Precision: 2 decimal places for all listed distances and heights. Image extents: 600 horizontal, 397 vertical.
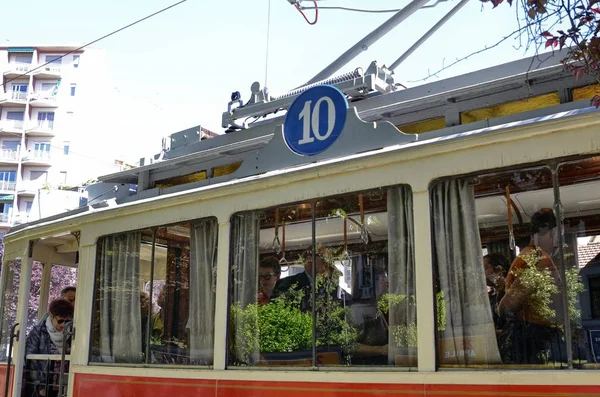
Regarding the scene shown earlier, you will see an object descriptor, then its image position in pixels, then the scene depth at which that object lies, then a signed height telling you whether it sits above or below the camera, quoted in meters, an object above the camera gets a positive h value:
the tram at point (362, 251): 3.41 +0.55
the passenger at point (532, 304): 3.33 +0.20
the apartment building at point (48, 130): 45.88 +14.18
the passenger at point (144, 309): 5.07 +0.25
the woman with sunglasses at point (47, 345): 5.98 +0.00
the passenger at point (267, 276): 4.44 +0.43
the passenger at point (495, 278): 3.56 +0.33
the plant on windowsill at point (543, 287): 3.33 +0.28
